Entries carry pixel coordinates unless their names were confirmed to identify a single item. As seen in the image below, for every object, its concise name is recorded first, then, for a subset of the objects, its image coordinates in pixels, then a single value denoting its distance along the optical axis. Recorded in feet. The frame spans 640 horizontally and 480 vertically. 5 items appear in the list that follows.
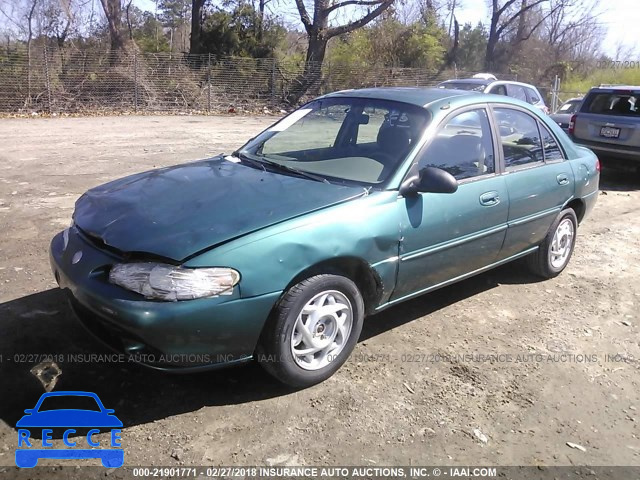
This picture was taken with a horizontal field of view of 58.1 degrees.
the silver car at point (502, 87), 38.42
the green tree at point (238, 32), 91.81
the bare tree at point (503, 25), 129.29
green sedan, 9.27
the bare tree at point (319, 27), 84.74
